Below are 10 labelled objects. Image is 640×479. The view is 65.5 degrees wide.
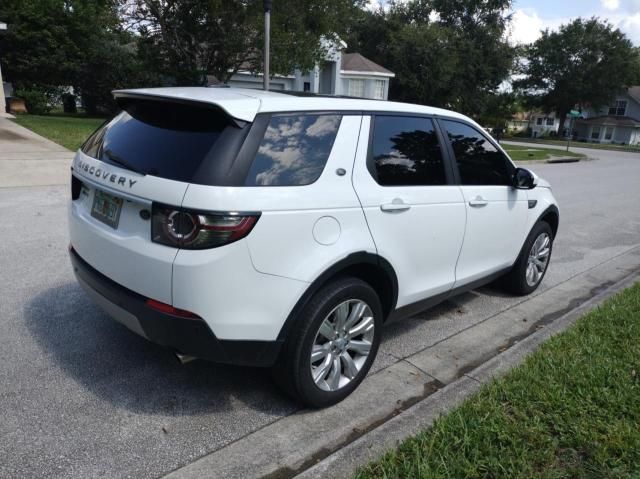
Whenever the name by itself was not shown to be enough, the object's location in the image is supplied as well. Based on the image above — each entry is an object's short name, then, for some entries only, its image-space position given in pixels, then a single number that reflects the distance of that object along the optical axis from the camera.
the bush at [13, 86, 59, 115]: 27.46
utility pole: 10.83
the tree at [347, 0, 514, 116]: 38.69
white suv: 2.33
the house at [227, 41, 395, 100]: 35.38
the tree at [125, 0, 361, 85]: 20.58
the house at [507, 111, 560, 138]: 69.02
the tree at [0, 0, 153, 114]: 29.77
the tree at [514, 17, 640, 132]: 55.31
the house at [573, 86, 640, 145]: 62.03
